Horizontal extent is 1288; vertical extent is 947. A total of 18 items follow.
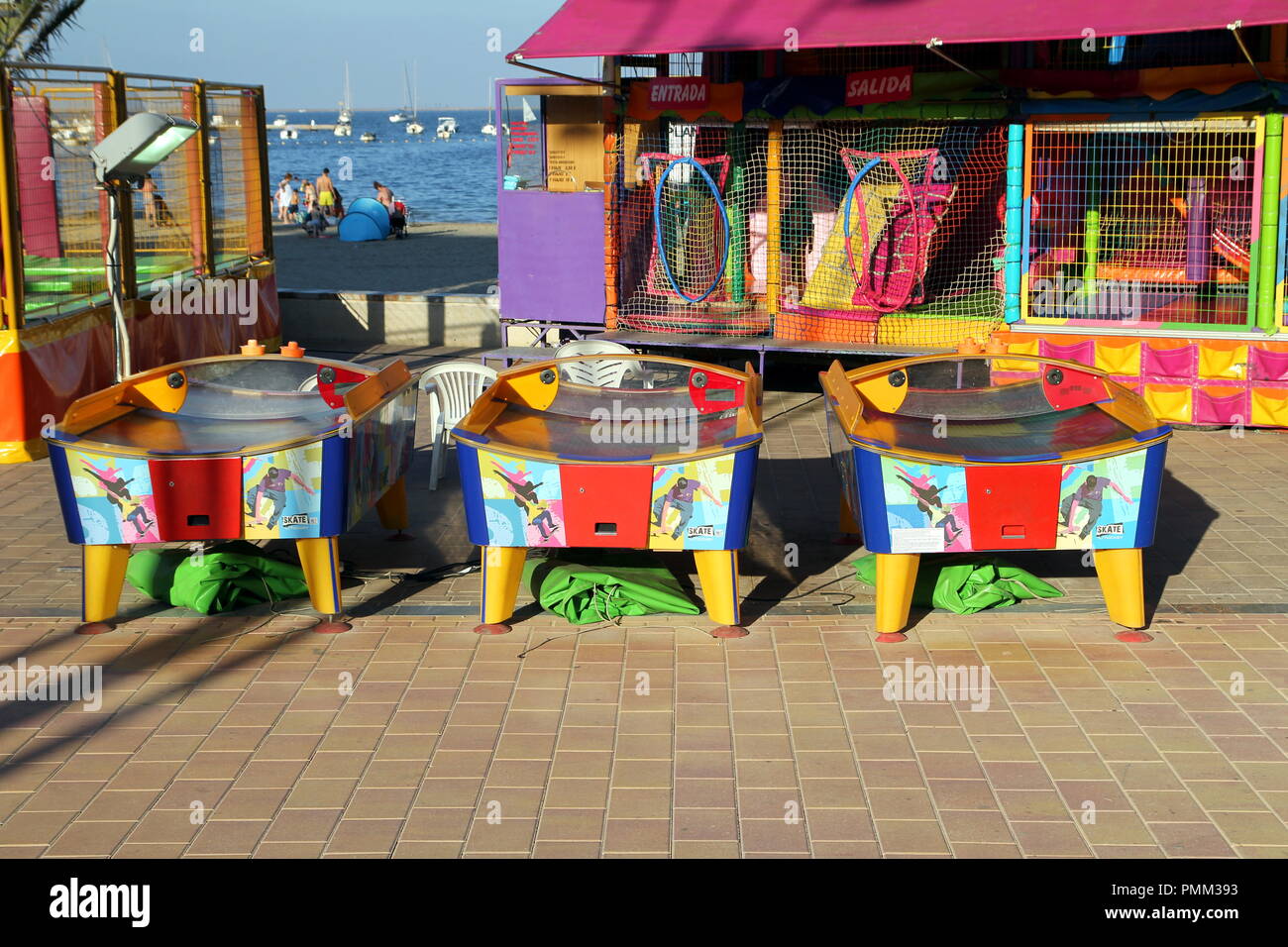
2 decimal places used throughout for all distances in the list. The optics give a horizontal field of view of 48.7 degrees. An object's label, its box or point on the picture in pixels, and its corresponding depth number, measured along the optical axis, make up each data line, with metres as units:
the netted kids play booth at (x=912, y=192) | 11.25
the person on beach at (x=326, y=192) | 31.30
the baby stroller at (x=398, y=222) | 28.98
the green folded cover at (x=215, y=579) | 7.32
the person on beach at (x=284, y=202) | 33.50
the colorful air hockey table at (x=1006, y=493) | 6.62
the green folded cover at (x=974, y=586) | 7.27
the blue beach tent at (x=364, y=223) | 28.30
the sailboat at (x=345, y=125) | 155.12
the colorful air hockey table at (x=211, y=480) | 6.82
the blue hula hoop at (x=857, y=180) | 11.71
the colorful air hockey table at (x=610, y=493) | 6.68
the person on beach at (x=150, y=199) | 13.35
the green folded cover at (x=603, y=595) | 7.21
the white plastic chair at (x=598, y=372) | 8.61
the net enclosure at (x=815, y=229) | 12.34
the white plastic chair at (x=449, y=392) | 9.94
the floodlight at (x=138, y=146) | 9.03
